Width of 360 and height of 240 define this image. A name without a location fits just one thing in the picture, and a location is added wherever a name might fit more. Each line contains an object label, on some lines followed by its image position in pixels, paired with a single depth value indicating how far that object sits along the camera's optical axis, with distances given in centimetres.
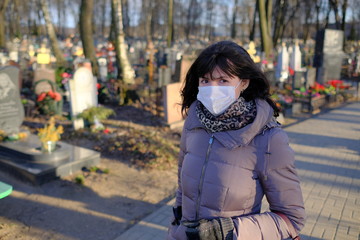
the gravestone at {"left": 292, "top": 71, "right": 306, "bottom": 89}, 1233
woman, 159
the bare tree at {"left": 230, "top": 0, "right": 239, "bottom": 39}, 4192
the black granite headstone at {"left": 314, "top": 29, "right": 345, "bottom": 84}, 1521
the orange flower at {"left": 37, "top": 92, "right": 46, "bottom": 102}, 876
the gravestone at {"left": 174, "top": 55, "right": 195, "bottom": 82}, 894
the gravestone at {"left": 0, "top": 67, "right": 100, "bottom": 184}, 510
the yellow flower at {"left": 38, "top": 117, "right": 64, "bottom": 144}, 528
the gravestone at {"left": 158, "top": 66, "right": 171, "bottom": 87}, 1054
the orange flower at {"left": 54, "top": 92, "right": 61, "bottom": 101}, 874
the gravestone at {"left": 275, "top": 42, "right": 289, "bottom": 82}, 1566
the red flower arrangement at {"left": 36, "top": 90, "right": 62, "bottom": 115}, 875
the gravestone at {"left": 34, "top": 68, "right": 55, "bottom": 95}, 1047
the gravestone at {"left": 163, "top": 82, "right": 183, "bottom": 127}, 810
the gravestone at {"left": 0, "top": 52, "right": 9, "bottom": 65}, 1443
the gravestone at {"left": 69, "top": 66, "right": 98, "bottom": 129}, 780
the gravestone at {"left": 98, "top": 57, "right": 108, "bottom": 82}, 1297
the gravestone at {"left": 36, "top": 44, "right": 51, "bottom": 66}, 1080
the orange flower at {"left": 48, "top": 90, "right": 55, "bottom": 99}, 873
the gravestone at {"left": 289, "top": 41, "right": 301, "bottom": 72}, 1593
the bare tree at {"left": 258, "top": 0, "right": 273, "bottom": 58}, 1702
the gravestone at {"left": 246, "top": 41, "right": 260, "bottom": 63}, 1132
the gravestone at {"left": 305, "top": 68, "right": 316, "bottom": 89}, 1235
